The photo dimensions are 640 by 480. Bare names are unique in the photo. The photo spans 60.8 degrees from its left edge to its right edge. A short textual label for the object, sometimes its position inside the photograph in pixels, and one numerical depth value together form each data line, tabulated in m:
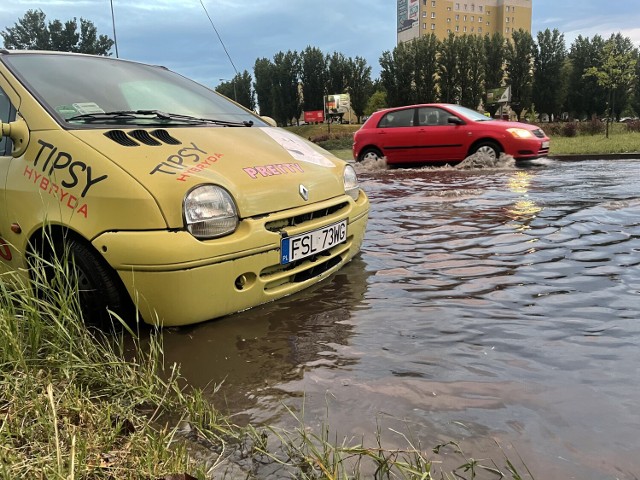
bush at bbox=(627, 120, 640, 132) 22.58
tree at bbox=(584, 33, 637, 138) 21.95
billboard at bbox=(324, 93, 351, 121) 58.31
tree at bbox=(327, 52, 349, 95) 61.09
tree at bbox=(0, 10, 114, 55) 69.62
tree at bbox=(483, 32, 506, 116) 49.28
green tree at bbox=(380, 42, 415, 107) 52.06
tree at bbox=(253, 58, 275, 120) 66.81
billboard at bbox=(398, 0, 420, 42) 100.81
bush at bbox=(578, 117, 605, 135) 22.33
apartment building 100.75
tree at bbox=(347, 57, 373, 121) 60.84
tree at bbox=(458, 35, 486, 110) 49.66
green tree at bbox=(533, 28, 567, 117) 47.22
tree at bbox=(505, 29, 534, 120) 47.69
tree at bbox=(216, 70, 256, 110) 68.04
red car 10.65
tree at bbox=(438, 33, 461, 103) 50.66
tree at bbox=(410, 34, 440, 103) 51.75
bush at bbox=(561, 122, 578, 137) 22.53
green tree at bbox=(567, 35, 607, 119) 48.16
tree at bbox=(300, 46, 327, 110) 62.97
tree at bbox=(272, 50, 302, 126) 65.50
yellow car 2.49
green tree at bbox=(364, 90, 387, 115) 66.75
